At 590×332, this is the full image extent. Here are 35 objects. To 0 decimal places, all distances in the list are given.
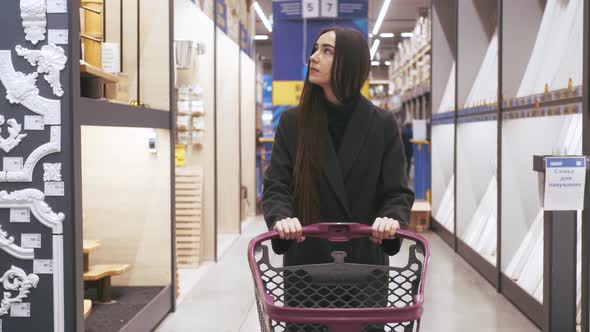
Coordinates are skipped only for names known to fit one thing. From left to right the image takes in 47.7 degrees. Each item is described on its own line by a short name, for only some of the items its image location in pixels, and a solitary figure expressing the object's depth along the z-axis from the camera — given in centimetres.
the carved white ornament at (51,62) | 291
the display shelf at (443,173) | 873
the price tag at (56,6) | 291
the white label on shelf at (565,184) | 344
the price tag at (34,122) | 295
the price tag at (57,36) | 291
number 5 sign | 928
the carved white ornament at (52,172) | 296
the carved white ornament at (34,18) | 291
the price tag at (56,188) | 297
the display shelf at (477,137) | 648
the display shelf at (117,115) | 316
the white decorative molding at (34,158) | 294
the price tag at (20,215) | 299
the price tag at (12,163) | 297
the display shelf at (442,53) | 923
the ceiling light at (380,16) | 1447
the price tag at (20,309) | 300
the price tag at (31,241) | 298
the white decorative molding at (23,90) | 292
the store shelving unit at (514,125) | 441
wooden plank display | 677
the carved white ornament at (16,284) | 299
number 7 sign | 928
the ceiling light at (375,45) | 2255
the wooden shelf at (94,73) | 335
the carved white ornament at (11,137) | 295
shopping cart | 151
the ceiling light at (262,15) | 1538
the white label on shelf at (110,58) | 423
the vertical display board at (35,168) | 291
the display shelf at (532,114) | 445
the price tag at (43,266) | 299
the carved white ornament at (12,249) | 298
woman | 208
